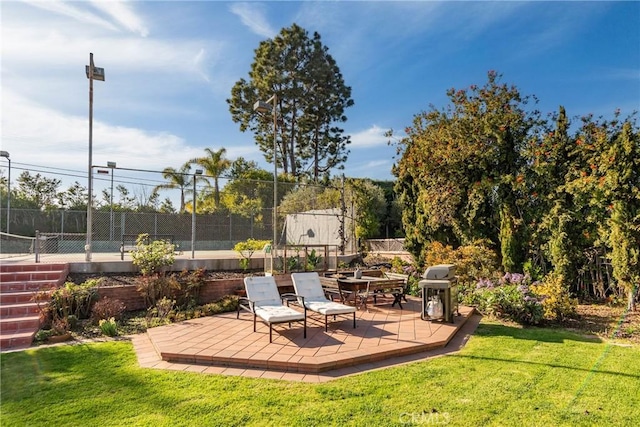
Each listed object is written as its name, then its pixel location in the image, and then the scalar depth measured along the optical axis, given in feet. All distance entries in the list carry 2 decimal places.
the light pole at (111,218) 42.05
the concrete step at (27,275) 24.79
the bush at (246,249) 33.40
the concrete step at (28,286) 23.94
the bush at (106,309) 23.35
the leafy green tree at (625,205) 24.80
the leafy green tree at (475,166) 32.91
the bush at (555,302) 24.23
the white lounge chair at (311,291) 22.32
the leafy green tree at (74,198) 52.03
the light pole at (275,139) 30.94
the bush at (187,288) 27.50
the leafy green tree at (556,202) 28.78
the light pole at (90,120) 27.12
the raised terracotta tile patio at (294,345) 15.85
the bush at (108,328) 21.07
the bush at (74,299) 22.89
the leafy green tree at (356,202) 61.00
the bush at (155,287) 26.73
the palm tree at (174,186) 36.95
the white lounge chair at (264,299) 20.81
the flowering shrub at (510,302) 23.71
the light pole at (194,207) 32.19
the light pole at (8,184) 41.50
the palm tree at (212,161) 87.10
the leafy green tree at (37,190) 48.49
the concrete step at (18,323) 20.49
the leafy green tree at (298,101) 94.94
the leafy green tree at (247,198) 50.65
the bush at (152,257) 28.25
